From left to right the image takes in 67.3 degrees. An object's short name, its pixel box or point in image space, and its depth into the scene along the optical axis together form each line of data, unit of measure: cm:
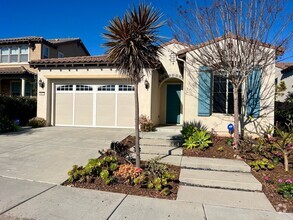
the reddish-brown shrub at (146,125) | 1023
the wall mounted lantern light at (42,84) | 1324
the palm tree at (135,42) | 505
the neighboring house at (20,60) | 1847
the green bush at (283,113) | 1014
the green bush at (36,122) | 1271
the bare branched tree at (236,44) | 683
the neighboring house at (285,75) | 1590
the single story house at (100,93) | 1238
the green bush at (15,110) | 1124
